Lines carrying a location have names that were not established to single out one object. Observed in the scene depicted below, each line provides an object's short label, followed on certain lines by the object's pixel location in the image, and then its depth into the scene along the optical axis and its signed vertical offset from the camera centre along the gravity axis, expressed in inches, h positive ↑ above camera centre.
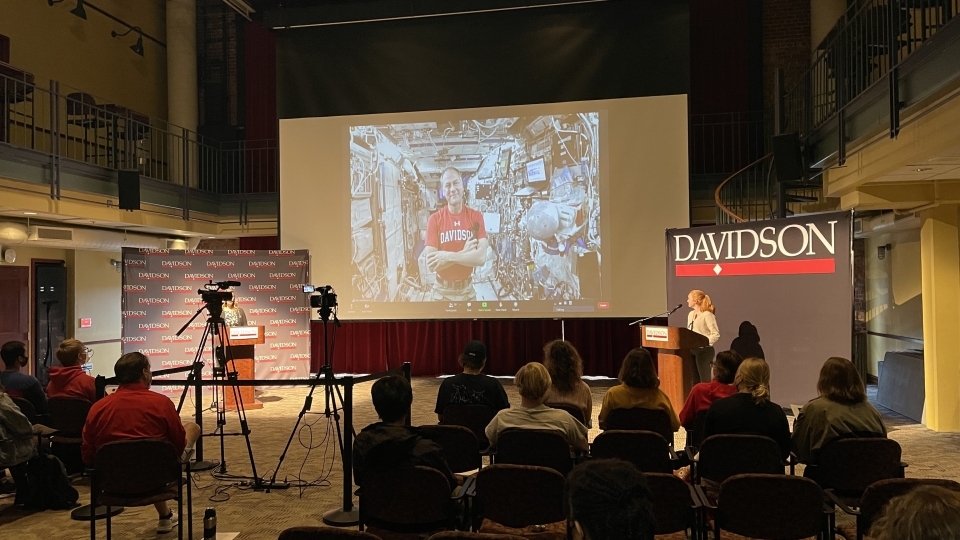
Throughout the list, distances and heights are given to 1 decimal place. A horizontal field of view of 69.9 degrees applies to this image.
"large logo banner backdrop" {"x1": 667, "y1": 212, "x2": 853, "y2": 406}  265.3 -3.8
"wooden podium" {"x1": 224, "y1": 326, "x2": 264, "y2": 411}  333.4 -32.2
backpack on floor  182.5 -54.3
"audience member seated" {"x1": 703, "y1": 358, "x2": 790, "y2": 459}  142.8 -28.6
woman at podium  289.7 -20.2
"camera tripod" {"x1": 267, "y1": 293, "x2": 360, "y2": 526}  165.2 -32.2
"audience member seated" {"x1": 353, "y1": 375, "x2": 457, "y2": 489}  116.5 -27.7
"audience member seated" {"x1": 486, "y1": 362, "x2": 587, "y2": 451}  145.2 -29.3
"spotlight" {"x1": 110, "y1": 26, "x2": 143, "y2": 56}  461.4 +160.4
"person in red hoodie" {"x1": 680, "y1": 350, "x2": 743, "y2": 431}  167.8 -27.6
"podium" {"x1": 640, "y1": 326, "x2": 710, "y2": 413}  273.0 -33.4
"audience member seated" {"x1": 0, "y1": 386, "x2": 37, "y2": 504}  163.5 -36.9
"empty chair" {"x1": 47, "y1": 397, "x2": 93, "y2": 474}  190.1 -37.6
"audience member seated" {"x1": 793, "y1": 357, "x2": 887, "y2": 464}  139.5 -28.6
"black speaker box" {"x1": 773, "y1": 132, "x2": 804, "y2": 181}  288.7 +49.9
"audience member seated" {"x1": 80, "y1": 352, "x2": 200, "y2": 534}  147.2 -28.6
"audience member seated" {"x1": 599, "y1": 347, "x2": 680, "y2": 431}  166.6 -27.5
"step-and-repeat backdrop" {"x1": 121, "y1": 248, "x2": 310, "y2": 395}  360.5 -10.6
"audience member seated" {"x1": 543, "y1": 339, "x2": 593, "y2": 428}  176.4 -25.5
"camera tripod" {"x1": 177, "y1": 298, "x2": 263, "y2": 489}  192.2 -26.5
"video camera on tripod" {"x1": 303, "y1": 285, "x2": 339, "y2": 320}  193.6 -5.8
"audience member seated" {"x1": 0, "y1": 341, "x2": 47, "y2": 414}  197.9 -28.0
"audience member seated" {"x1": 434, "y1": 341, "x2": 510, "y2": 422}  178.4 -28.4
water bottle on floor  91.2 -32.5
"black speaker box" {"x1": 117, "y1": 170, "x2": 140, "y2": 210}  344.8 +46.7
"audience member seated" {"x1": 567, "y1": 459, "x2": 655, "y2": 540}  57.6 -19.3
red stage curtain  442.3 -42.6
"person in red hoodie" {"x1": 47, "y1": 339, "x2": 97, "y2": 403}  203.2 -28.3
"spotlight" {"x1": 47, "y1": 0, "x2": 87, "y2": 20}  408.2 +163.1
